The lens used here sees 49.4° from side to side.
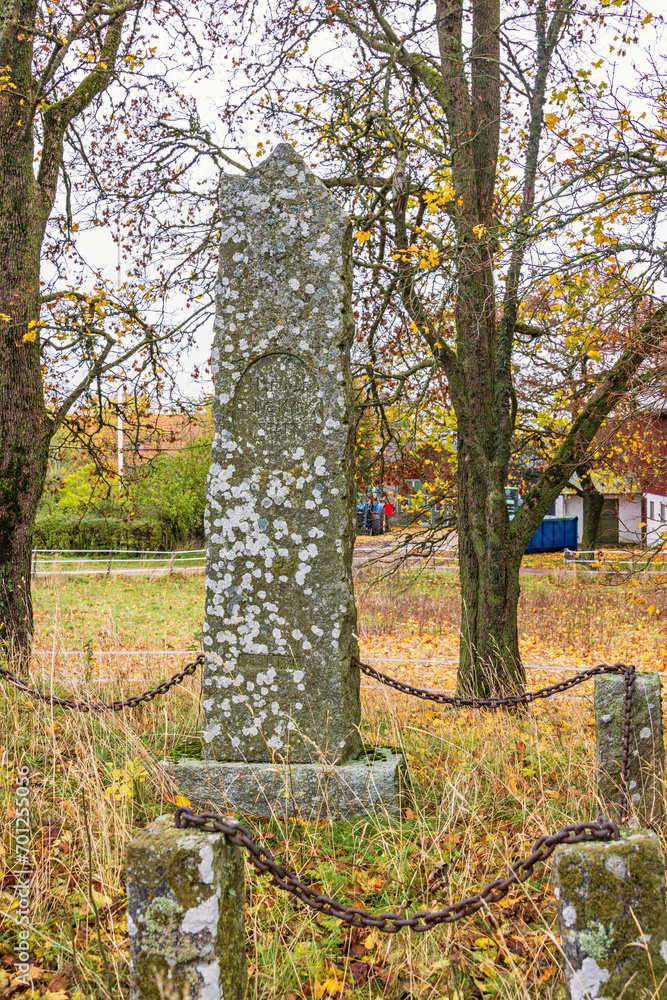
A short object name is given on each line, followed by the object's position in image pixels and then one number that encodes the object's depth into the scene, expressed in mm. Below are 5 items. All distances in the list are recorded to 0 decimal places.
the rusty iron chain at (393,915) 1881
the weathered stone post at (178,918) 1729
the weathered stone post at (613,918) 1664
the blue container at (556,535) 31578
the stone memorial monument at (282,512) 3797
